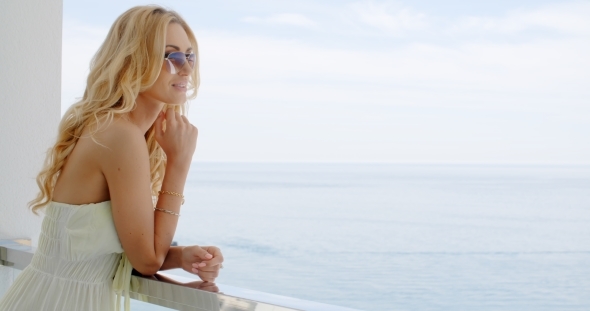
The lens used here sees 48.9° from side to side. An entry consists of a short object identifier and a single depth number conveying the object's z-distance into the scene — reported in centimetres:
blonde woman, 163
